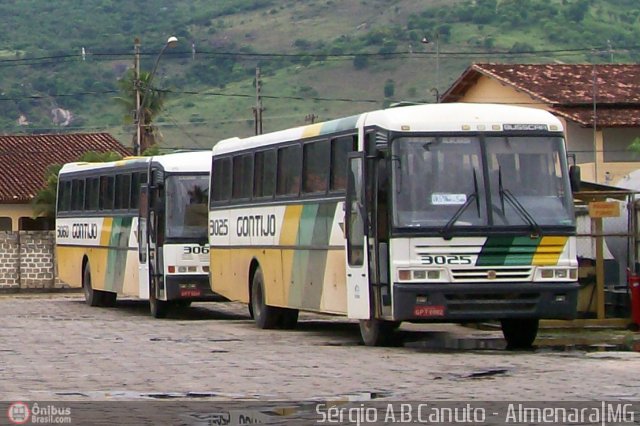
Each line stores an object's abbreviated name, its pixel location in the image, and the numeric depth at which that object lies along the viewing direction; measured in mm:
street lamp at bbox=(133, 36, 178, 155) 52119
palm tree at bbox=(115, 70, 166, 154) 72062
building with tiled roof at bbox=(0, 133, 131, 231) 62688
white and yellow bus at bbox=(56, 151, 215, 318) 29375
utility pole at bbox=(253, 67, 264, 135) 67000
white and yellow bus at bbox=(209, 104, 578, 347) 19031
